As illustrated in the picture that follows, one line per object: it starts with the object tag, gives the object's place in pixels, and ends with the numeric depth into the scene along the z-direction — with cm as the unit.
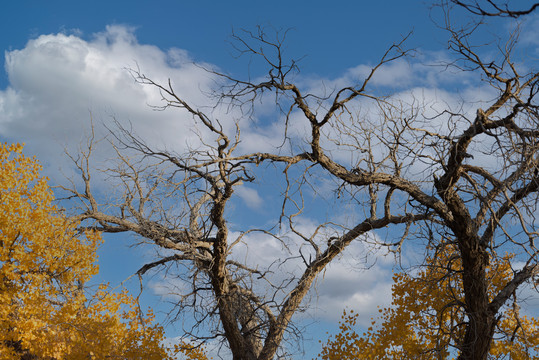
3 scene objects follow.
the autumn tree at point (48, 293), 1258
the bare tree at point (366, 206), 689
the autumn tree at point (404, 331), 1365
